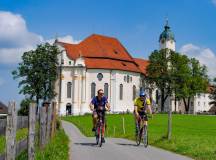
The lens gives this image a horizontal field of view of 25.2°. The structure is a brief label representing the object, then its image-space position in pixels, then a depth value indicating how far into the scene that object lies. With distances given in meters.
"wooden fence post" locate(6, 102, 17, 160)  7.25
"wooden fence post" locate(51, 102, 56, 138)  18.81
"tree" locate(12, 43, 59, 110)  91.75
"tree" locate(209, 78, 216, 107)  142.96
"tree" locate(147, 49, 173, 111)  105.75
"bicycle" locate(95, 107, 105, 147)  16.22
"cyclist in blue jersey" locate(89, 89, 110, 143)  16.23
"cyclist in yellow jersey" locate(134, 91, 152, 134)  16.53
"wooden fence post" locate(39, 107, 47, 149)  13.43
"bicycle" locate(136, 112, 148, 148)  16.45
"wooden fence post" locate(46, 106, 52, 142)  15.51
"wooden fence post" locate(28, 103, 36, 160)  9.47
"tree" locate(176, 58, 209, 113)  104.66
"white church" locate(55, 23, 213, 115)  99.00
